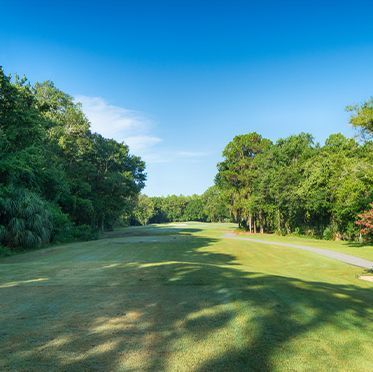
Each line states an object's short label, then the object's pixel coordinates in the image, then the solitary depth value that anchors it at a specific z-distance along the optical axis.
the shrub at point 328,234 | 36.97
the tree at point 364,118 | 24.12
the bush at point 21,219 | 19.67
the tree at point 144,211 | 99.47
